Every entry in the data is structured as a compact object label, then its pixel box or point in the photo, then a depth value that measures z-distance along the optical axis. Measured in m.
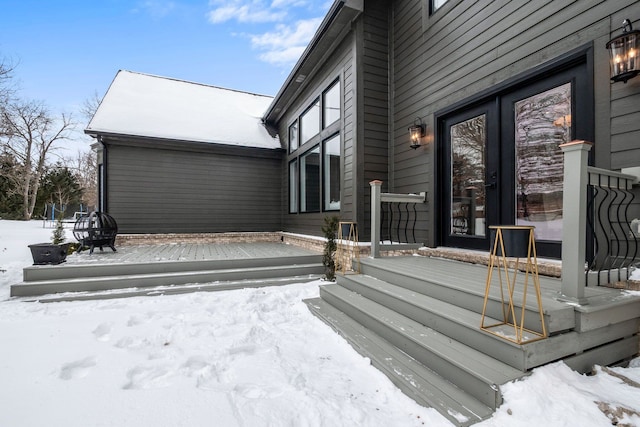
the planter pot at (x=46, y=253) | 4.23
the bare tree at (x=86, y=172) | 22.31
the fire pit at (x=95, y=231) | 5.56
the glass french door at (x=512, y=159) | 2.87
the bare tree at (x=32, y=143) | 15.74
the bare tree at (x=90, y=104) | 18.17
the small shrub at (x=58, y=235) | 4.61
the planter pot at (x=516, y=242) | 1.81
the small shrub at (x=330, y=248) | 4.58
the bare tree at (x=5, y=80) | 9.70
